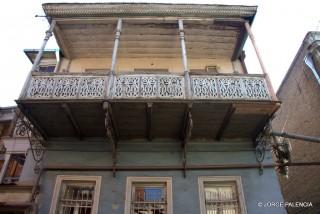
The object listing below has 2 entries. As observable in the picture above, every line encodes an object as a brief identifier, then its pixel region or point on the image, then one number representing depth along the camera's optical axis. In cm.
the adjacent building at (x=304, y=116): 1098
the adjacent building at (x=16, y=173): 748
